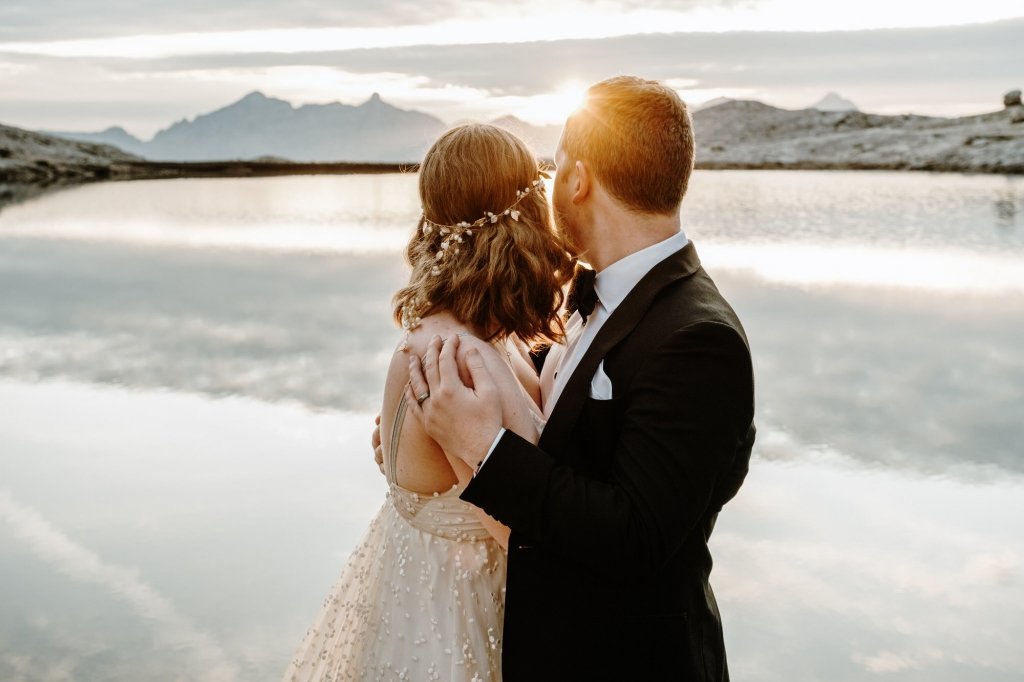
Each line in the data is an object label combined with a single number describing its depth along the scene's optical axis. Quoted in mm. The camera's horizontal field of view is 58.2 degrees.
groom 1570
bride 1913
